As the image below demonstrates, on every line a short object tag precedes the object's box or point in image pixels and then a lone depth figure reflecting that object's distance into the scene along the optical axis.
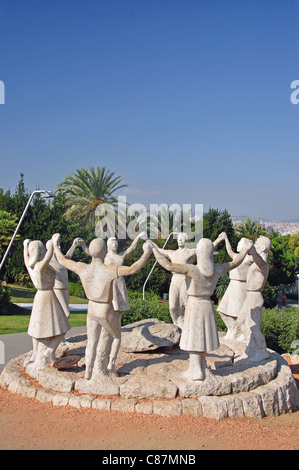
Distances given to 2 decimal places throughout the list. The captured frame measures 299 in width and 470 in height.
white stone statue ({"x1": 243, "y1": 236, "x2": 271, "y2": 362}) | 8.23
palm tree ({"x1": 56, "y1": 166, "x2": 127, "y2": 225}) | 35.06
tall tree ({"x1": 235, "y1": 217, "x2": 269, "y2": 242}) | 38.74
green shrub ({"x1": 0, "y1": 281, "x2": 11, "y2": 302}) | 21.40
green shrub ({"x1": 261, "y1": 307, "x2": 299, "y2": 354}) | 13.10
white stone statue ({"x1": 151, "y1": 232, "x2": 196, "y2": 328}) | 9.23
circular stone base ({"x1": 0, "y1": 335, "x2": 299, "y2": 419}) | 6.46
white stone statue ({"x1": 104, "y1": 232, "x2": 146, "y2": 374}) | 7.42
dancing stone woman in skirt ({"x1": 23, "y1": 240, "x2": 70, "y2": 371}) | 7.84
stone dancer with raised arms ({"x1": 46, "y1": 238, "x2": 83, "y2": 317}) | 9.34
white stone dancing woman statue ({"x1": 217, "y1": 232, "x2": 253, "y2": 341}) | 9.71
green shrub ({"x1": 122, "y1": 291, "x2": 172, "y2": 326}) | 14.85
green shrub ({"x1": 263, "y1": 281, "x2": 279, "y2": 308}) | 26.98
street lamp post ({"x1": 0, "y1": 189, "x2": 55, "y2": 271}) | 14.12
